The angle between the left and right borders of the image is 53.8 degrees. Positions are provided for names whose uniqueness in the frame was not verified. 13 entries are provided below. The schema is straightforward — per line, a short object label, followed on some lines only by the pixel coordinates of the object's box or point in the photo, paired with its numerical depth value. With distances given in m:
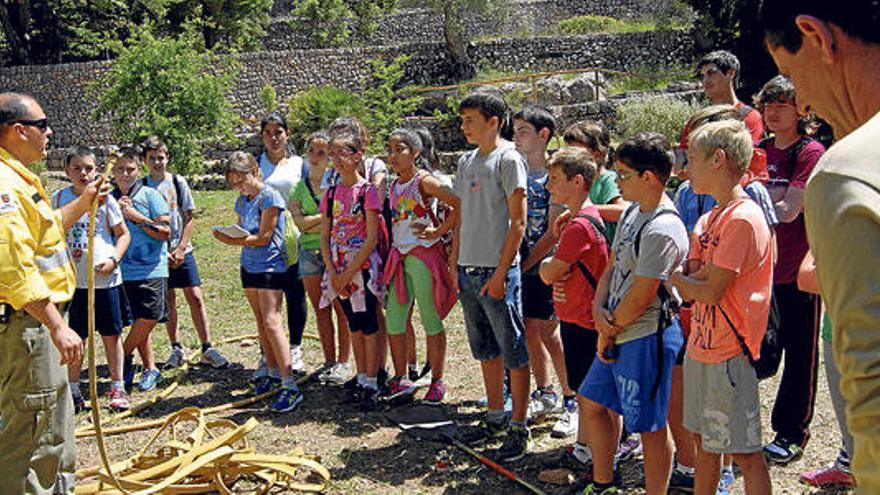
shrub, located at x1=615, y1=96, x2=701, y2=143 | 17.84
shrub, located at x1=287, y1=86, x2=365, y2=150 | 20.05
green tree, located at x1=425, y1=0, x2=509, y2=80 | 29.91
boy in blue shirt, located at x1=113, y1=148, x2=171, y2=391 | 6.73
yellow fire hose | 4.58
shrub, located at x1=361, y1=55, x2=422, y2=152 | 20.08
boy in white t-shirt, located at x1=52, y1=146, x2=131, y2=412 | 6.33
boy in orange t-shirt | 3.44
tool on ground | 5.24
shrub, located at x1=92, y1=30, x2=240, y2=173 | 15.62
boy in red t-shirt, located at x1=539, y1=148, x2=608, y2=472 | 4.32
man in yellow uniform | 3.88
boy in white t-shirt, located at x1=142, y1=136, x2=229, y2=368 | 7.22
